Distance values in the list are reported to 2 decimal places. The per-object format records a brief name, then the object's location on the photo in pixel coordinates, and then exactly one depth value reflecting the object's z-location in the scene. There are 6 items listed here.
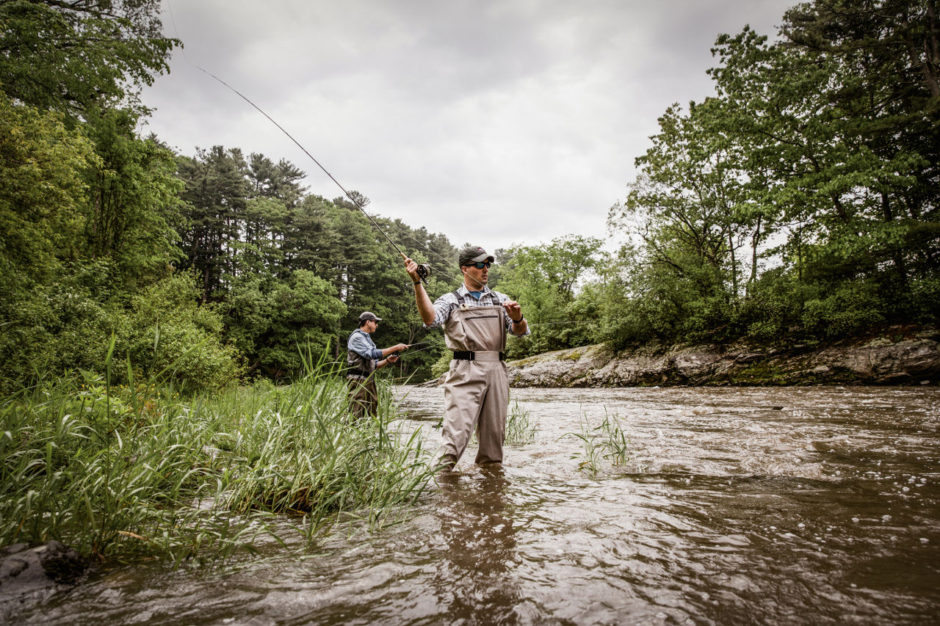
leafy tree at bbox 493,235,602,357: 27.84
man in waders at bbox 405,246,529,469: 3.66
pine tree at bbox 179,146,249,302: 35.84
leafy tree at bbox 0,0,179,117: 11.41
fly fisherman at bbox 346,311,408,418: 6.29
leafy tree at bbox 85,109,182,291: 16.16
